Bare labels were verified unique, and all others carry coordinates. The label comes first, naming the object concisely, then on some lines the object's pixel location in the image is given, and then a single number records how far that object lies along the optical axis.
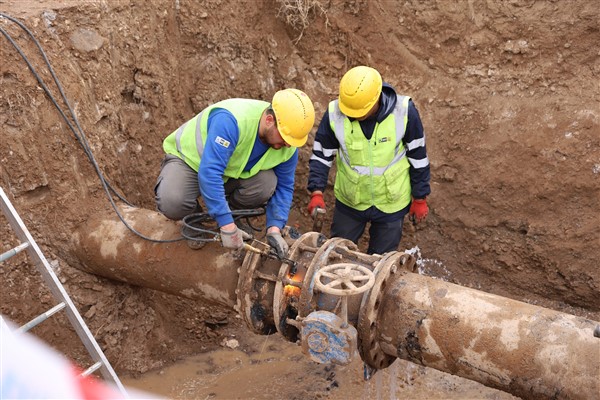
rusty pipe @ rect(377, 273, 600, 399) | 2.90
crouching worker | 3.57
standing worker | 4.39
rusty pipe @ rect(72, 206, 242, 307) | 3.83
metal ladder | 3.38
